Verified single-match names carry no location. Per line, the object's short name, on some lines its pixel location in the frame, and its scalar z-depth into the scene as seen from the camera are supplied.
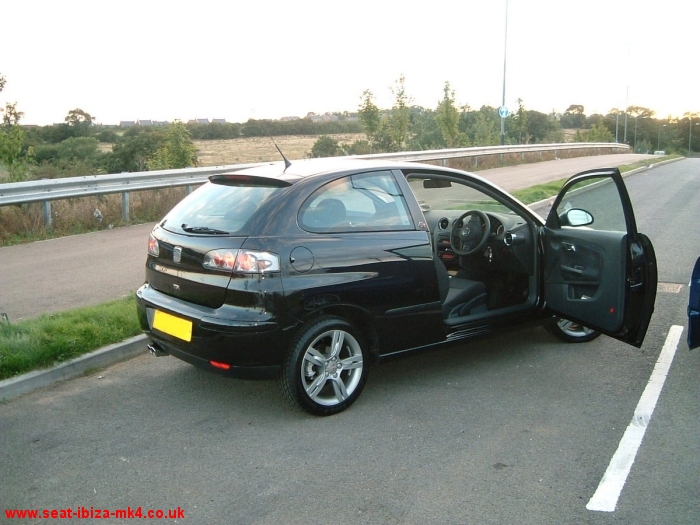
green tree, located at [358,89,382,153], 31.33
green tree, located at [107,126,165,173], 22.78
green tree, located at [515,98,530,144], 50.25
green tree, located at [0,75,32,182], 13.88
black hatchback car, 4.49
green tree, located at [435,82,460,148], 36.59
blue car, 5.36
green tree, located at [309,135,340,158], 27.43
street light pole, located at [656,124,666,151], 116.08
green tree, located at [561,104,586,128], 128.16
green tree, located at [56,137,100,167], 22.95
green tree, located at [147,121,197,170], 20.53
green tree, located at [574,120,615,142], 84.73
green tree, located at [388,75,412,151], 31.55
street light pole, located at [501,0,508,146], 33.25
